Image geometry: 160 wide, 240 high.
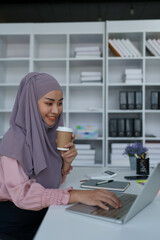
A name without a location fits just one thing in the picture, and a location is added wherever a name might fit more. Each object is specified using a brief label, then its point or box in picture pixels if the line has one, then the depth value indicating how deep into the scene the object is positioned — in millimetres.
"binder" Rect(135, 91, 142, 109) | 2916
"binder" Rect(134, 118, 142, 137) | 2904
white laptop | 688
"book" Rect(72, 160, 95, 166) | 2986
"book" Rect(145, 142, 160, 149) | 2898
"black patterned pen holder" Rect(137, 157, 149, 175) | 1474
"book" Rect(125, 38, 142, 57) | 2988
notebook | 1069
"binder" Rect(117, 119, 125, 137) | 2936
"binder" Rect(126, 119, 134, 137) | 2928
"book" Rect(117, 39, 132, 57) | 2996
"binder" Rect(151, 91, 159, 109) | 2949
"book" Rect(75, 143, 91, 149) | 2971
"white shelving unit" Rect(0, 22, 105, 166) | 3039
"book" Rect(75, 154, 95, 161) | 2975
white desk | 608
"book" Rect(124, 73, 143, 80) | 2953
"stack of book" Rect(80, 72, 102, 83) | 3024
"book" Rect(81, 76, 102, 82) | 3014
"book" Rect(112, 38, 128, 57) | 3005
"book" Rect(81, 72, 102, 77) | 3033
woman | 840
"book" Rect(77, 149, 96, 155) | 2964
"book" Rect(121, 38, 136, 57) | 2990
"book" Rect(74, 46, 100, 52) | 3045
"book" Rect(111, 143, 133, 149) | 2929
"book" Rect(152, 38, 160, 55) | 2992
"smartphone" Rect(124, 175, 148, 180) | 1324
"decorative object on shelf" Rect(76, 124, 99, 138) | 2990
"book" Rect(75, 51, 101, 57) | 3038
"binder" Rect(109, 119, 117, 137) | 2943
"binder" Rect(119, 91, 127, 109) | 2939
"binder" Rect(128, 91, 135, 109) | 2926
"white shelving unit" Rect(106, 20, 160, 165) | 2946
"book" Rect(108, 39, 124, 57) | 3000
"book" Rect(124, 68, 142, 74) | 2955
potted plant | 1534
